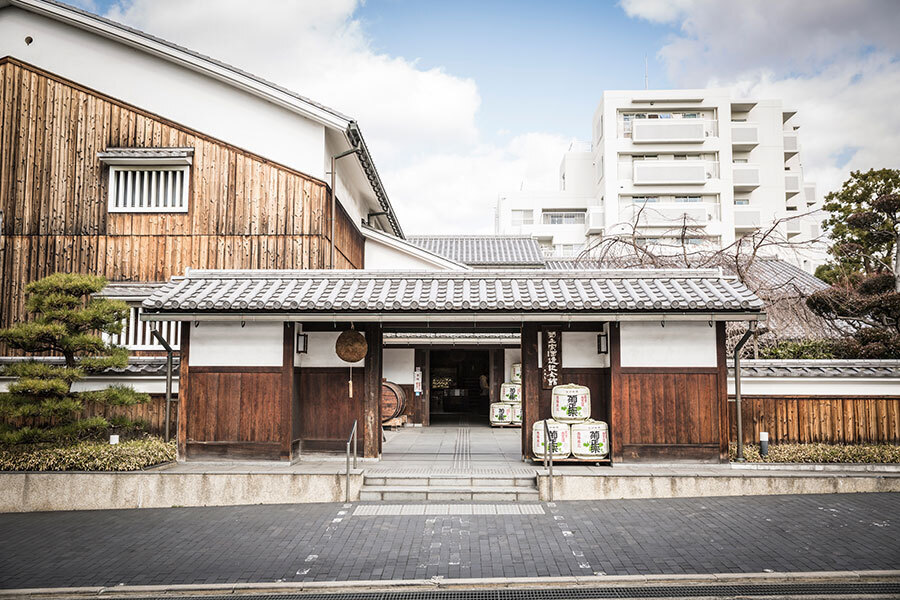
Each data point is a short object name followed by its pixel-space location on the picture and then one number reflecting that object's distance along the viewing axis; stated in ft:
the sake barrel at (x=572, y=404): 34.27
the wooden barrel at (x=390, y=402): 47.09
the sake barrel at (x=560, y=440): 34.01
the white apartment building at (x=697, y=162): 145.69
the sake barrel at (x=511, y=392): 60.23
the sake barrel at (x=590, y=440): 33.88
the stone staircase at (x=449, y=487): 31.04
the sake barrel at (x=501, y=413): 59.57
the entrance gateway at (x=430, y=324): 33.14
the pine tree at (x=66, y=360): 32.50
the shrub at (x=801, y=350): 48.16
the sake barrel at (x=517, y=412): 59.06
